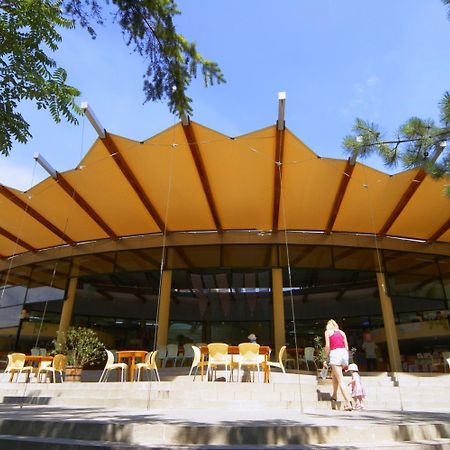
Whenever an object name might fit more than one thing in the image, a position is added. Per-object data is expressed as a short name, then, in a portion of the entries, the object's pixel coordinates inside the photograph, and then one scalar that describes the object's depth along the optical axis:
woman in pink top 5.23
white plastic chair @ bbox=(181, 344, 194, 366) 11.09
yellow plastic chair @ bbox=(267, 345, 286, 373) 7.97
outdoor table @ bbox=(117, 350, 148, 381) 7.86
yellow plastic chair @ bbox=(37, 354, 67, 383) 8.39
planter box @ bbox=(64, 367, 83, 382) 8.55
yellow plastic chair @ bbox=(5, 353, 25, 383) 8.59
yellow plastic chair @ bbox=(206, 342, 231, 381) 7.28
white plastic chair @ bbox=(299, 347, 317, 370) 10.80
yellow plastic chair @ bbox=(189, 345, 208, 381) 7.67
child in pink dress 5.15
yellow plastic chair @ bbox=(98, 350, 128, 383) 7.57
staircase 2.74
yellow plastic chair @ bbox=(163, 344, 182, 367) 11.04
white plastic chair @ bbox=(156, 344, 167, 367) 10.96
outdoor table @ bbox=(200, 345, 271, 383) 7.44
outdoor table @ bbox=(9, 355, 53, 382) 8.60
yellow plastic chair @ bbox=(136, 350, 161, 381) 7.55
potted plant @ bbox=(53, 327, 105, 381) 8.59
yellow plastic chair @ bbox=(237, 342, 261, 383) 7.18
